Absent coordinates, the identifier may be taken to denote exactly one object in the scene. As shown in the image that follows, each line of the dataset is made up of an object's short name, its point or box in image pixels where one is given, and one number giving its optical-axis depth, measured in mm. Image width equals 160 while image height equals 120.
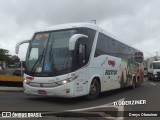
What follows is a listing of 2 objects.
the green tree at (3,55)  121912
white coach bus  13415
